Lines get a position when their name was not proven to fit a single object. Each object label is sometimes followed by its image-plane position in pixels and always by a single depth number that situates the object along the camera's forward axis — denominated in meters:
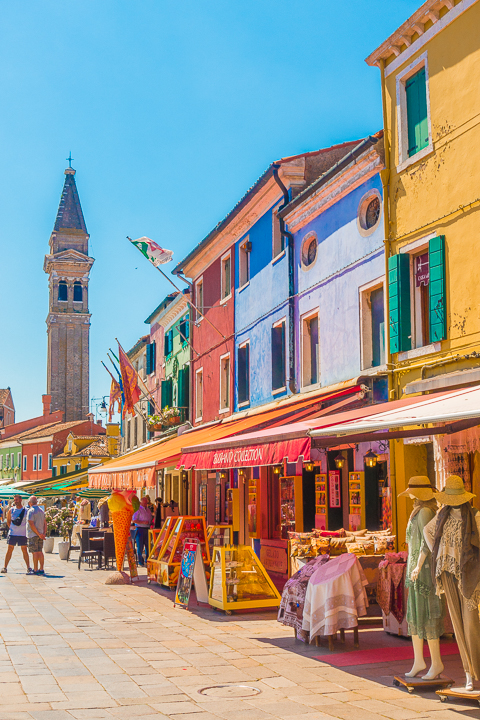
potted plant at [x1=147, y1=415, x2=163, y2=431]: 28.03
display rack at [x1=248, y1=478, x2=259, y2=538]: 18.55
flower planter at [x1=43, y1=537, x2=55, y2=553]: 24.80
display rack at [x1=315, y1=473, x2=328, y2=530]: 15.01
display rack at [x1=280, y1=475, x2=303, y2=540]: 15.86
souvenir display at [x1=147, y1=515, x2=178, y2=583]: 14.66
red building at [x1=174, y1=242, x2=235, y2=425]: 21.34
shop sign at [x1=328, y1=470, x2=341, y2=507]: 14.63
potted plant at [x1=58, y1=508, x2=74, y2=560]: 23.25
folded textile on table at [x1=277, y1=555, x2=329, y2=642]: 9.02
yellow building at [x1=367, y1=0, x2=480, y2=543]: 10.72
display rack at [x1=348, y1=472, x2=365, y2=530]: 13.55
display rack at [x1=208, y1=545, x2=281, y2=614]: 11.11
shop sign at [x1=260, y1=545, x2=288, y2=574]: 15.82
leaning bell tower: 89.38
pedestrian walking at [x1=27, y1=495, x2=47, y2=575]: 17.95
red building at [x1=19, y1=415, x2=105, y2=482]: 65.31
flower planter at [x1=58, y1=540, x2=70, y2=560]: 23.10
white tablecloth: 8.48
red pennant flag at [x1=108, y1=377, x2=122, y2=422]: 30.22
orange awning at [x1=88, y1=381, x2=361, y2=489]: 13.02
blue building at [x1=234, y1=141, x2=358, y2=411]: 16.91
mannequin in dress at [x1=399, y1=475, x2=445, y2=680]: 6.82
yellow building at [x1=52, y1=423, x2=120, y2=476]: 55.34
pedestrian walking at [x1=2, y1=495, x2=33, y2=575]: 17.77
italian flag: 20.22
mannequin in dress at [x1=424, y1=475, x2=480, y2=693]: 6.42
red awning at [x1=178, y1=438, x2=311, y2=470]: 8.84
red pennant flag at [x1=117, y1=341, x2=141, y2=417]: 26.17
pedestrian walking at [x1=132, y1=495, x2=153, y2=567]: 19.34
